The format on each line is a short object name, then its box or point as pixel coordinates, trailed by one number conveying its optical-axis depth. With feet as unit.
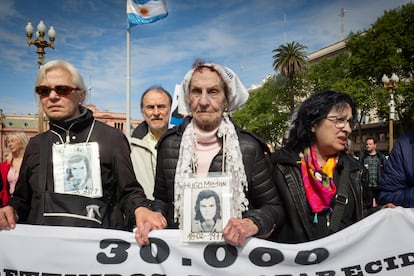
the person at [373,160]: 29.58
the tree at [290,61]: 147.64
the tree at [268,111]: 154.10
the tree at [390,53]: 91.35
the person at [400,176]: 9.31
